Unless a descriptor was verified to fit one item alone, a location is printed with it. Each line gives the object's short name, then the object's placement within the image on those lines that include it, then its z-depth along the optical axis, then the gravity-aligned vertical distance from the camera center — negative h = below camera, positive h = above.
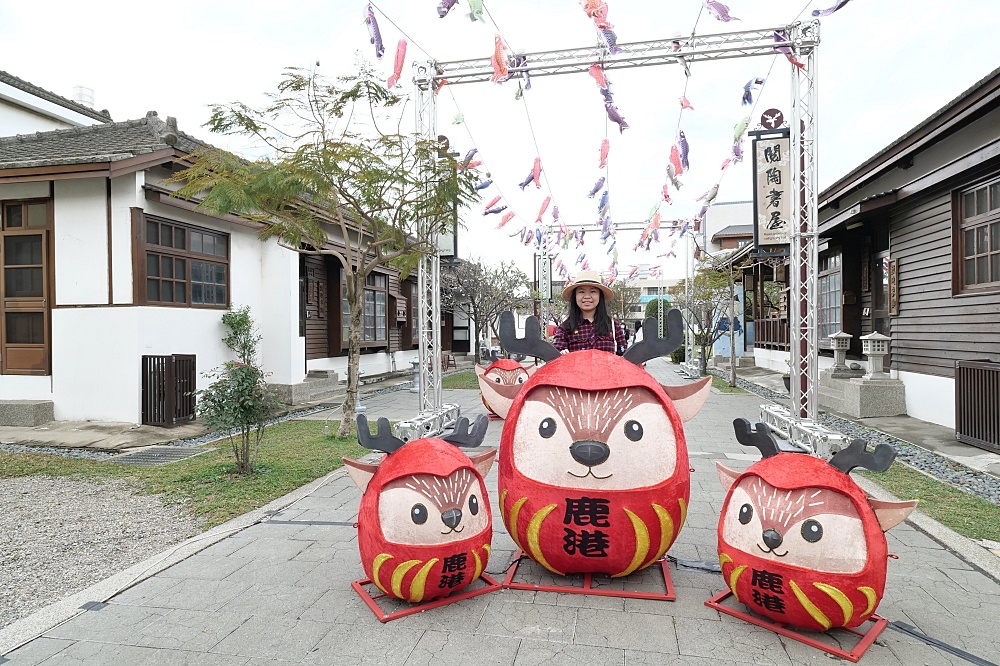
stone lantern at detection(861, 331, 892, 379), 11.90 -0.47
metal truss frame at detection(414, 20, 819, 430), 7.93 +2.96
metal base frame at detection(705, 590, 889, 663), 3.20 -1.72
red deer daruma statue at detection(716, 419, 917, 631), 3.14 -1.14
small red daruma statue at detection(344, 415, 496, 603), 3.59 -1.16
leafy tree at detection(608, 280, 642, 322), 44.06 +2.44
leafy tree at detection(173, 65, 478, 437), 8.32 +2.13
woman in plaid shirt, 4.91 +0.06
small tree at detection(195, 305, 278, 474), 7.14 -0.85
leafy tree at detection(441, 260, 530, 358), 26.36 +1.73
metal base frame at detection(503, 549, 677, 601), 3.92 -1.73
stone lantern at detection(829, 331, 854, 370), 13.23 -0.41
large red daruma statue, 3.66 -0.87
